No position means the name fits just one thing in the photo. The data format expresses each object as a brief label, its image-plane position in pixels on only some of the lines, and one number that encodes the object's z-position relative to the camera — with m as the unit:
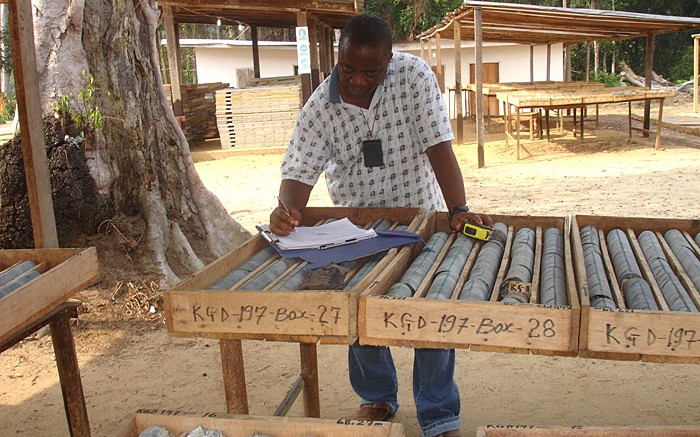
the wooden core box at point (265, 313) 2.05
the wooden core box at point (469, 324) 1.94
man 2.87
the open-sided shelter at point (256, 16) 12.03
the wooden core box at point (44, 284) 2.42
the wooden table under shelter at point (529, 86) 13.92
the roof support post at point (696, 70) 17.00
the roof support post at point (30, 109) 3.27
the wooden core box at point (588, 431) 2.02
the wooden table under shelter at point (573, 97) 11.20
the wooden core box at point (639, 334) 1.88
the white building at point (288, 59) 21.53
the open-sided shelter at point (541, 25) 11.12
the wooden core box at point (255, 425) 2.12
